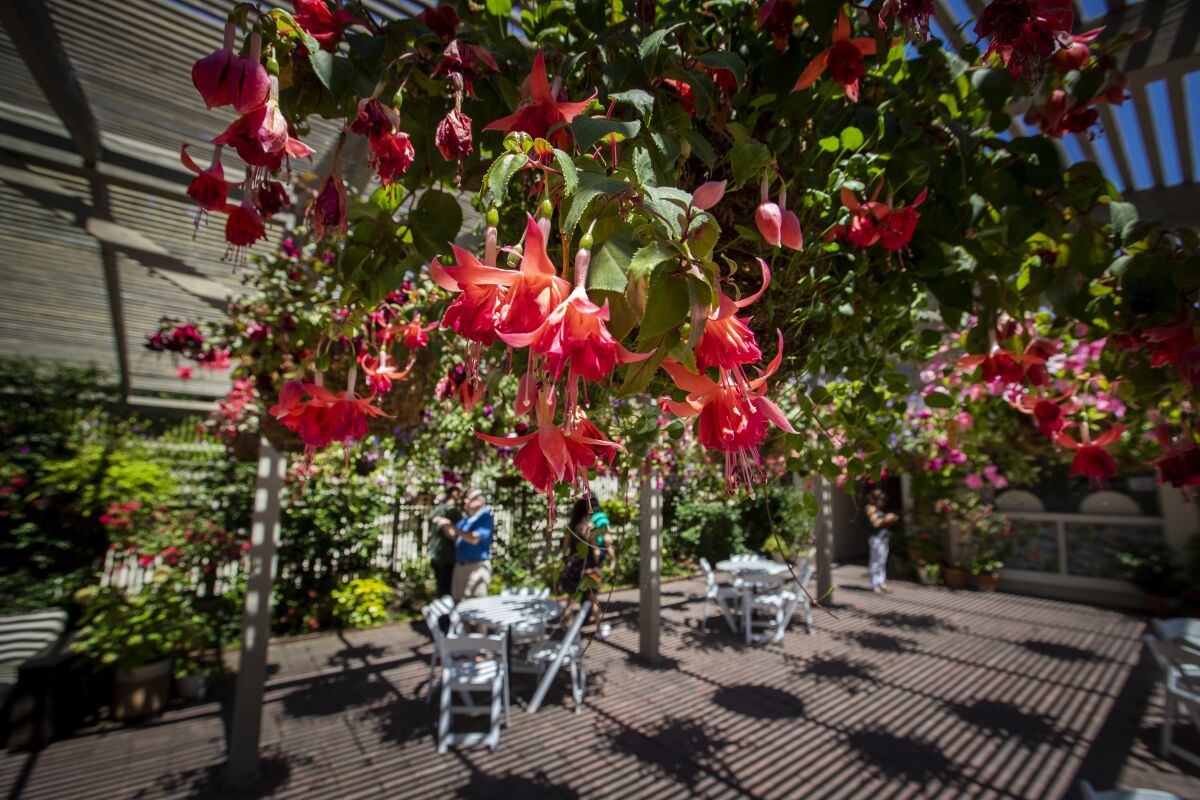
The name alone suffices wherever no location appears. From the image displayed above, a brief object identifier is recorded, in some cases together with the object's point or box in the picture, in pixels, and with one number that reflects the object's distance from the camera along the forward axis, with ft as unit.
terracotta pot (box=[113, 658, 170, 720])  11.50
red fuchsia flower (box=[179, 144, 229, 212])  2.28
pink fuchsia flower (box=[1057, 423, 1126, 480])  4.05
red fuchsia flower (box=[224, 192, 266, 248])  2.47
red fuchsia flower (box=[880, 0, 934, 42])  2.01
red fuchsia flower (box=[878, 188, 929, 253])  2.80
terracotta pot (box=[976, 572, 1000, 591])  25.07
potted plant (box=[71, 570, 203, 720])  11.54
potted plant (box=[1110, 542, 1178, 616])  20.27
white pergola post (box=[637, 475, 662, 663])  14.03
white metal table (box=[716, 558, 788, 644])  16.71
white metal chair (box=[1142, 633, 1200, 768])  9.20
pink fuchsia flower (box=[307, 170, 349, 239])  2.33
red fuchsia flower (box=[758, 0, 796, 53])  2.37
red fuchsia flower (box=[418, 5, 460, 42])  2.35
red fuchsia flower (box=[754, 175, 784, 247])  1.98
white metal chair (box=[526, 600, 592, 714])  11.62
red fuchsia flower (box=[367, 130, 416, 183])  2.10
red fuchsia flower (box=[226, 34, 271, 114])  1.73
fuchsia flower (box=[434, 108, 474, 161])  2.09
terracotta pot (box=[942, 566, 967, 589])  25.85
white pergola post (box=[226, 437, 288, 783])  8.89
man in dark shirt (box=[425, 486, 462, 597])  15.86
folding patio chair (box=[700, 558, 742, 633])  17.88
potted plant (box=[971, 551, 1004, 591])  25.12
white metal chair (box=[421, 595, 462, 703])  11.37
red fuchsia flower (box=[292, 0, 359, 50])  2.08
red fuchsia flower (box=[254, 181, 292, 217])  2.54
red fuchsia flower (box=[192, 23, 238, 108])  1.72
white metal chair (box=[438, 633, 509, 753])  10.08
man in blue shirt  14.80
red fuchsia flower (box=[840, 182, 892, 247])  2.84
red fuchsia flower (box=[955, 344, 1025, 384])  3.68
